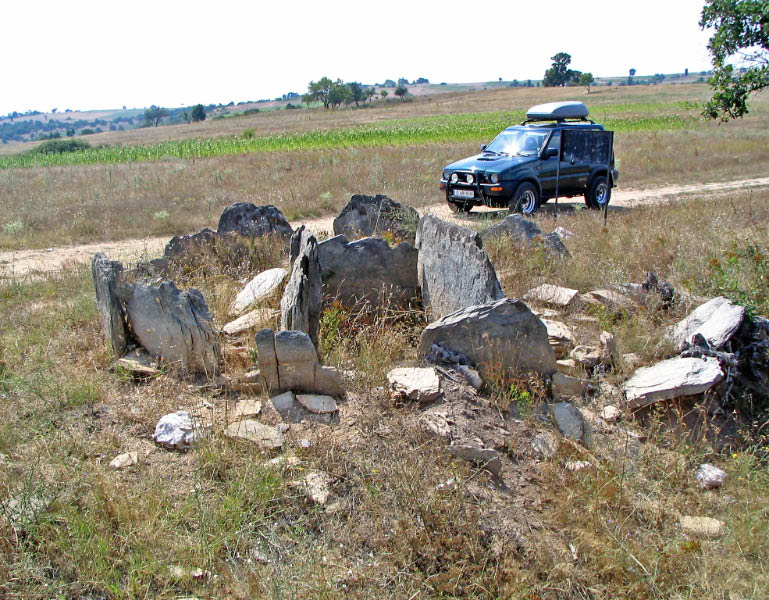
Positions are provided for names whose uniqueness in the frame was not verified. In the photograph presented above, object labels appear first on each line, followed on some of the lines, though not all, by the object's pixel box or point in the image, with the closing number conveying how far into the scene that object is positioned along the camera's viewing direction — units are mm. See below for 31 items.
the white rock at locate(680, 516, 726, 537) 3480
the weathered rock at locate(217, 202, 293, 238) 8555
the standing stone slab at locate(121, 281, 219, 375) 4836
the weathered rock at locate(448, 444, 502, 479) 3906
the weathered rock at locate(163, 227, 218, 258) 7633
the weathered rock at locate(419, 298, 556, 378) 4949
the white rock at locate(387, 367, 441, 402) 4473
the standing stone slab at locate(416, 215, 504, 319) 5597
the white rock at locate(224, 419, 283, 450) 3928
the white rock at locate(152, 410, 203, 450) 3947
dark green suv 12656
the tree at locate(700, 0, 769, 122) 10460
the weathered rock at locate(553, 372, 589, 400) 4914
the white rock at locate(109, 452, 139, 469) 3713
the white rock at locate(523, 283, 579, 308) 6367
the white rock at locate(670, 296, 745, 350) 5082
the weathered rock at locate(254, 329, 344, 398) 4492
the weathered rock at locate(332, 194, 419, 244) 8852
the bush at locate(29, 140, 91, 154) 43962
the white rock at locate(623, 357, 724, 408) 4578
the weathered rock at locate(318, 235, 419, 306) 6668
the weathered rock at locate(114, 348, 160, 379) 4859
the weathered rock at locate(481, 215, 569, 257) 8102
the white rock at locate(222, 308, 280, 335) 5672
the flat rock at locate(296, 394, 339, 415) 4348
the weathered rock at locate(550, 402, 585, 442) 4387
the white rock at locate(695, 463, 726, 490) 3947
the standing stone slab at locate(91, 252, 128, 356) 5219
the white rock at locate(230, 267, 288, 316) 6316
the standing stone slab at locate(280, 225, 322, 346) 5172
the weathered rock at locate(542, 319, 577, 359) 5336
